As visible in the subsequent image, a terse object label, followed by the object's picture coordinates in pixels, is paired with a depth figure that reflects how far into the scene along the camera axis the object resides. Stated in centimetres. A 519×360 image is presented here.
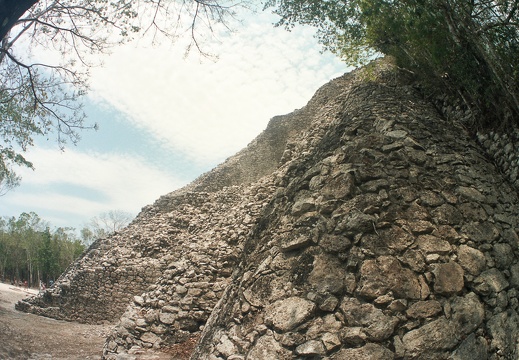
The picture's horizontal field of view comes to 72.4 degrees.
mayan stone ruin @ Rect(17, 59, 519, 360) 329
